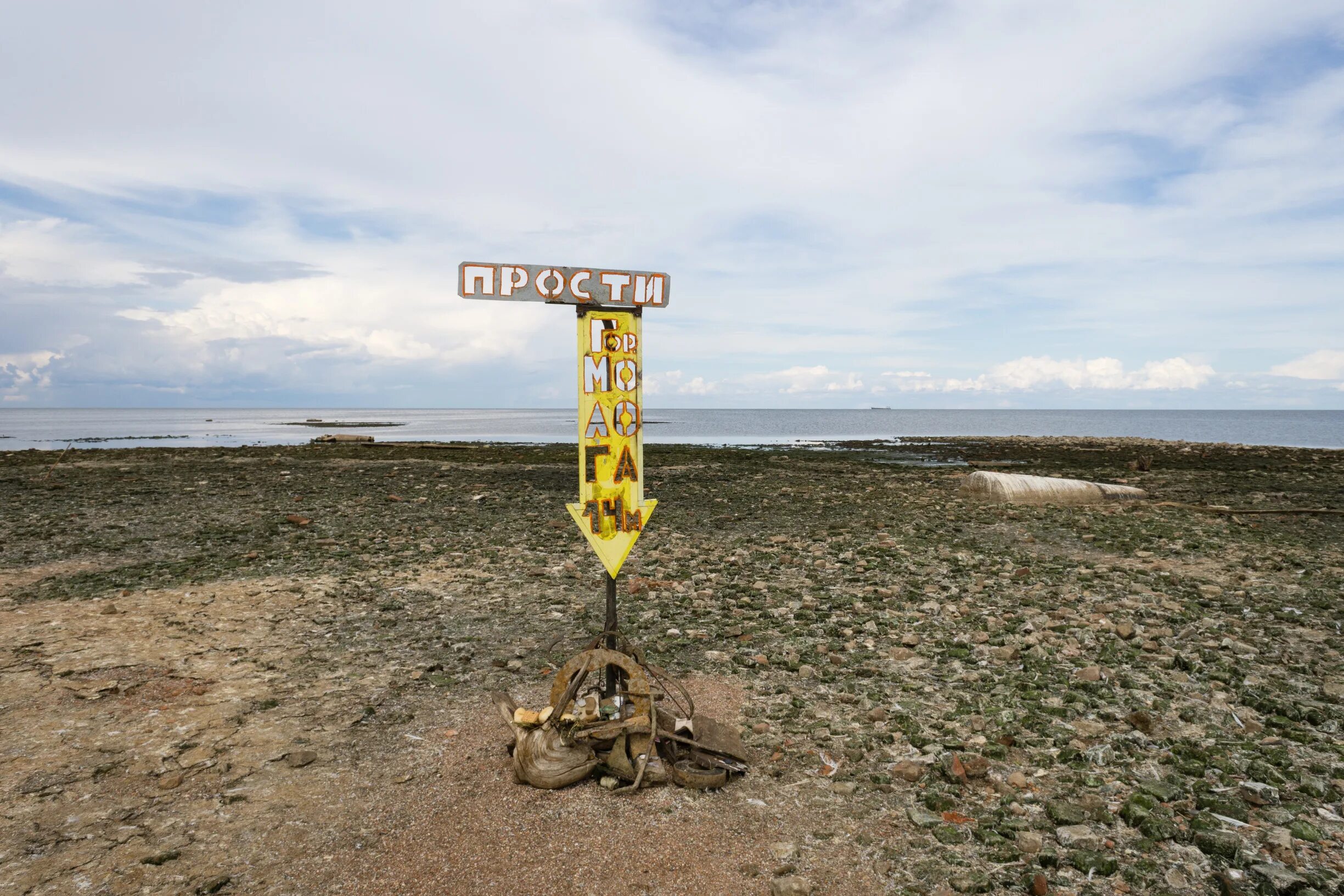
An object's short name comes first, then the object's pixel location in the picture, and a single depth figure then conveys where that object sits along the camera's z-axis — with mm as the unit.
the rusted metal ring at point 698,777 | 5621
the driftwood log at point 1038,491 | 20516
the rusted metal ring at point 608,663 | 5730
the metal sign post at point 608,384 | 5660
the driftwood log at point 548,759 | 5602
